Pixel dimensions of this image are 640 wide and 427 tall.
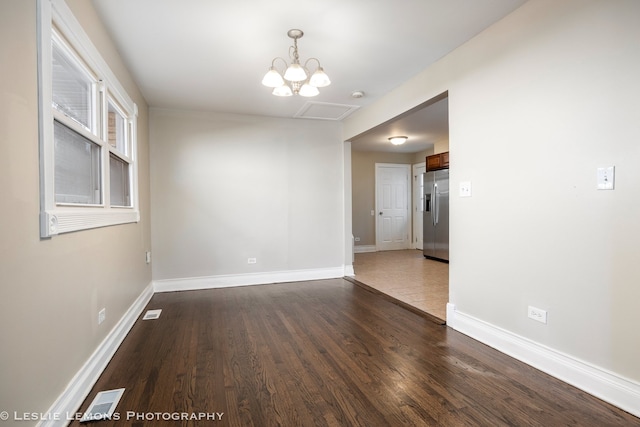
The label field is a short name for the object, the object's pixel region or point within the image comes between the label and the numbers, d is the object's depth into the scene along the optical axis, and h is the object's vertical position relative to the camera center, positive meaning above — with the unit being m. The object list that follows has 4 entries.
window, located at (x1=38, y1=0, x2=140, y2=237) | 1.55 +0.52
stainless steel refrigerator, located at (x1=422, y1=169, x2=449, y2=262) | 6.51 -0.12
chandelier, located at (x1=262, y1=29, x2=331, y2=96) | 2.55 +1.11
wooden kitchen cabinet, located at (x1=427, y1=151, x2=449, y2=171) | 6.57 +1.01
